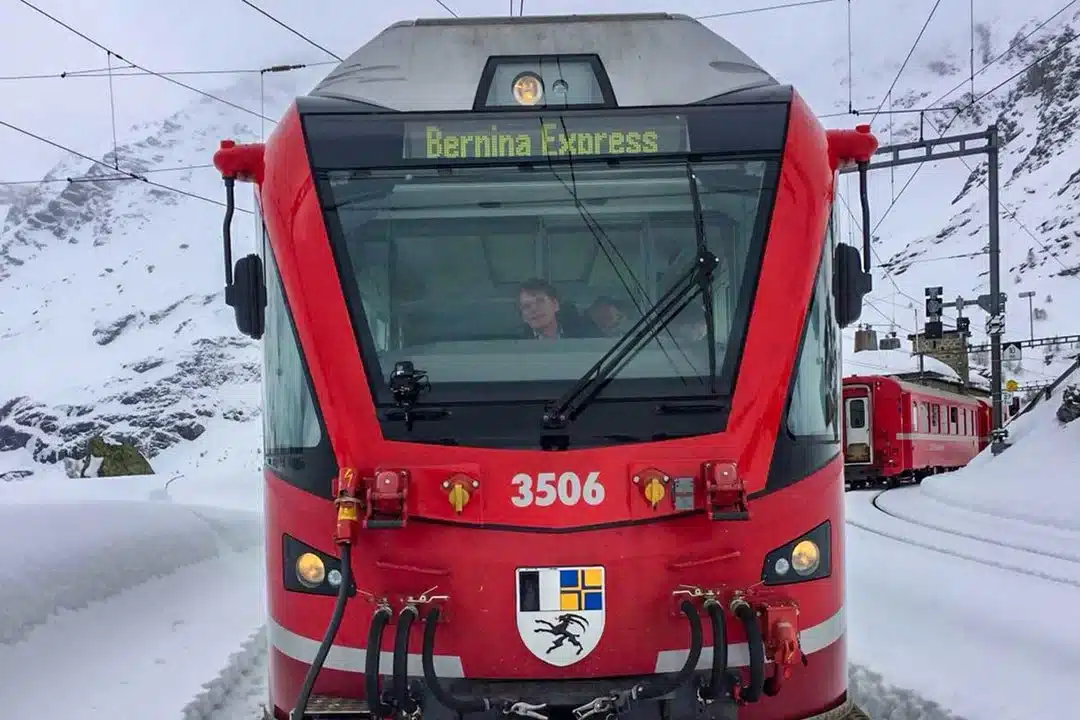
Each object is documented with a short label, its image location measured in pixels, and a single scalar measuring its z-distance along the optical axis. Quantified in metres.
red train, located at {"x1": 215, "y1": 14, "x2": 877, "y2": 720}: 3.30
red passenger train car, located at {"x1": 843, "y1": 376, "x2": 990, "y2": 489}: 24.53
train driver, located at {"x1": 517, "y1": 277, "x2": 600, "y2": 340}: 3.71
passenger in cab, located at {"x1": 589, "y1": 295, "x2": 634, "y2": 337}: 3.68
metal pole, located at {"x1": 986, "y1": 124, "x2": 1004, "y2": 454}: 19.34
